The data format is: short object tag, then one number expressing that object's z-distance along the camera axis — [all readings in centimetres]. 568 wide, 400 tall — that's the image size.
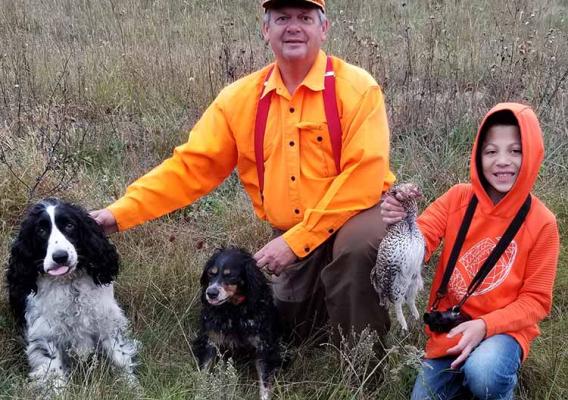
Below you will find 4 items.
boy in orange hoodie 277
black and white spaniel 300
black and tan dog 320
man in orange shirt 308
